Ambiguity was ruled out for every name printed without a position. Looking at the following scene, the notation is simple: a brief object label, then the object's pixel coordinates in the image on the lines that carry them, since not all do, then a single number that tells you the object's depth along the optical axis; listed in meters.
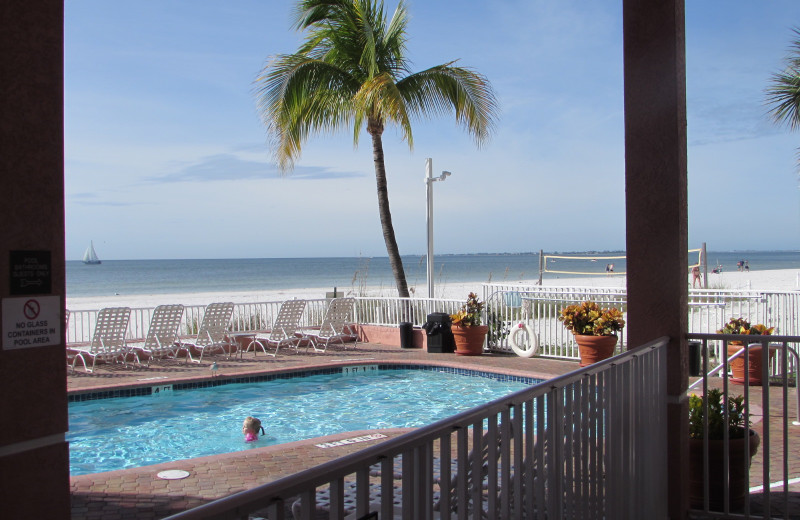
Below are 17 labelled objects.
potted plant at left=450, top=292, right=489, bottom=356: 12.18
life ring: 11.67
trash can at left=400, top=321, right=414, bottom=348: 13.46
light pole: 13.73
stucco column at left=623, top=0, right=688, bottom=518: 3.88
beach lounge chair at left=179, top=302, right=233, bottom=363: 12.06
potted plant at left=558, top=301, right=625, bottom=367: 9.70
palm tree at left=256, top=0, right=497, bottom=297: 13.34
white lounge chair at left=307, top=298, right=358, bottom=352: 13.57
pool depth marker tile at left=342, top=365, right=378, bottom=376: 11.62
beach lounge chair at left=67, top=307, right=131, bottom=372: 11.01
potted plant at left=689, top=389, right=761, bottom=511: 4.09
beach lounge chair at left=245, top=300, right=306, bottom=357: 12.98
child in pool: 7.56
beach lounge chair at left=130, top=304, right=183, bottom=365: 11.70
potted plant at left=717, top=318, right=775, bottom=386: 7.85
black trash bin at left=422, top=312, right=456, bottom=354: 12.62
